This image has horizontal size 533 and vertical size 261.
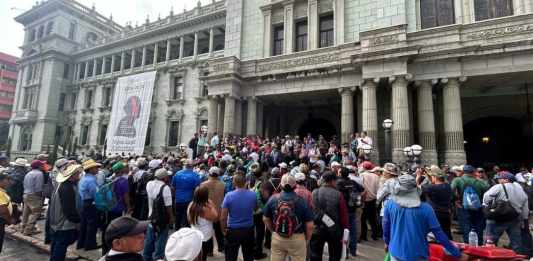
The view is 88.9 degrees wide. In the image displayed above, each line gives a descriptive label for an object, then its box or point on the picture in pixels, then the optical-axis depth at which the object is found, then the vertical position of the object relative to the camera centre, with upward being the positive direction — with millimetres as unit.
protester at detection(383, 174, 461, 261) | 3332 -843
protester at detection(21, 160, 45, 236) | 7438 -1405
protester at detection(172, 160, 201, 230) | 6078 -929
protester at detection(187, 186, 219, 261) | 4215 -921
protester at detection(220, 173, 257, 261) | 4461 -1133
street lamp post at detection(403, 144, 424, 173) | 11127 +142
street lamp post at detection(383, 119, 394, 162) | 13462 +622
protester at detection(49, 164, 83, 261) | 4723 -1208
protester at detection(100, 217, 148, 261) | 2123 -703
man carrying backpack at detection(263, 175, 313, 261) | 3857 -1012
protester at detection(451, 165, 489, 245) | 6438 -920
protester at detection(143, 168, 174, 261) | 5191 -1246
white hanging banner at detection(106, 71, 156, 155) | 26797 +3621
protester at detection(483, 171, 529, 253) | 5555 -903
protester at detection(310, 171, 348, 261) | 4496 -1077
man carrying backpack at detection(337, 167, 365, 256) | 5621 -860
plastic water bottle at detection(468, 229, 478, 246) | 4374 -1278
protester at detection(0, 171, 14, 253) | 4430 -1020
